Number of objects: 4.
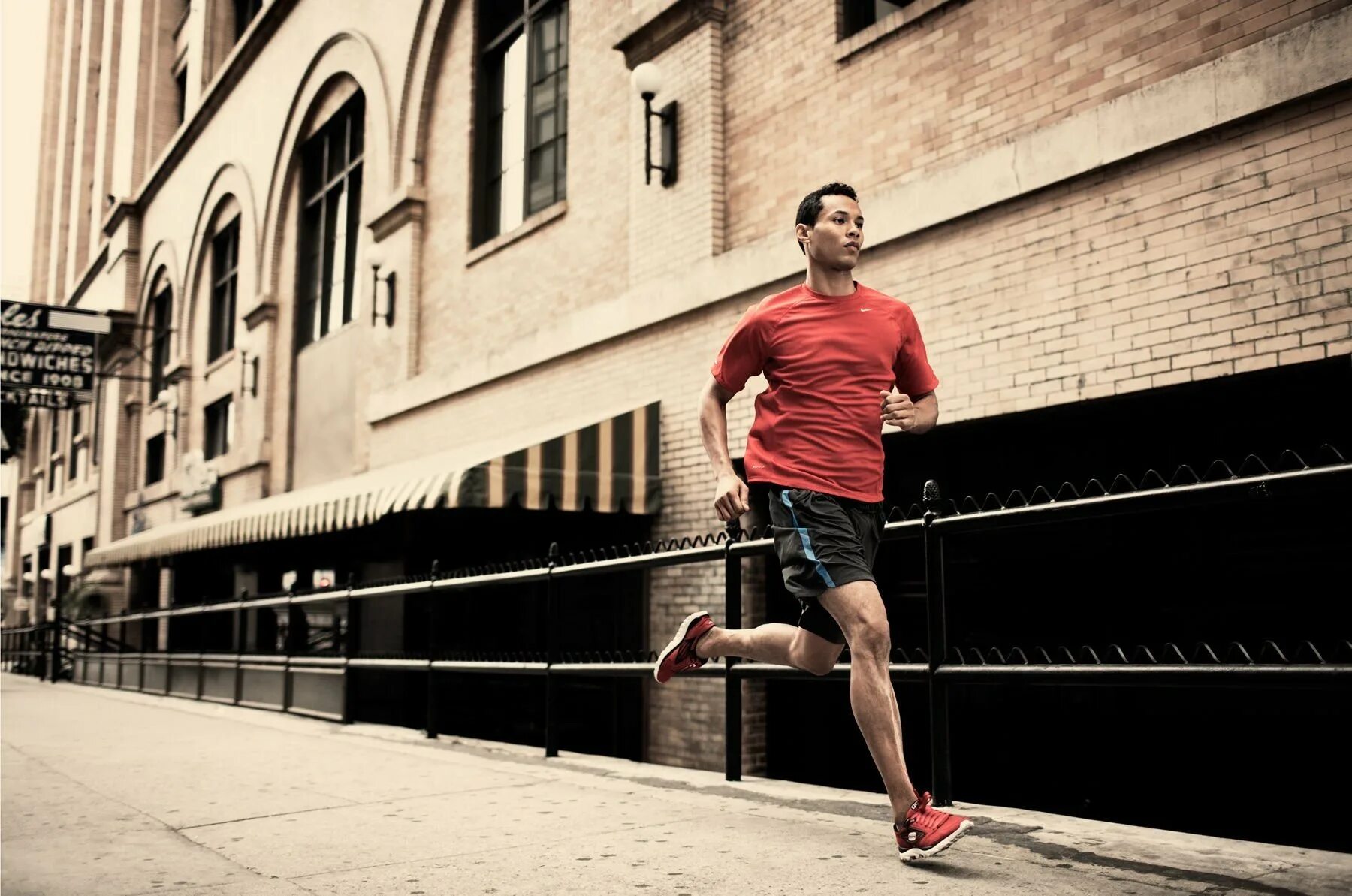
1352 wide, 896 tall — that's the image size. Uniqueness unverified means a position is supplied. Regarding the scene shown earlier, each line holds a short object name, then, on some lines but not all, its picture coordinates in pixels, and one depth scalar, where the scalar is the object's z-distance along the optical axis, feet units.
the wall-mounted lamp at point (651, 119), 33.30
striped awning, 31.48
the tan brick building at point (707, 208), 20.26
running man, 11.75
